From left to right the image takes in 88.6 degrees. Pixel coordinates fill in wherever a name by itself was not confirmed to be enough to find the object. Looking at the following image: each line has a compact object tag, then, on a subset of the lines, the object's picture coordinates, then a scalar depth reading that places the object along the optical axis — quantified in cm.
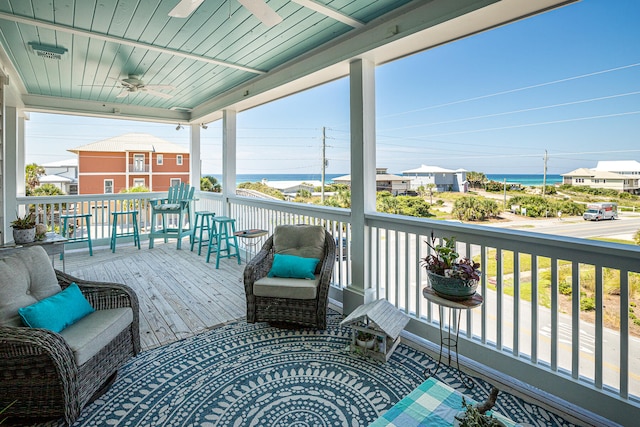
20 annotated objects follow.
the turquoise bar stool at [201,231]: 556
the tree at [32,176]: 1086
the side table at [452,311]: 203
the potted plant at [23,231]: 331
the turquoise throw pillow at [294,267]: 309
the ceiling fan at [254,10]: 212
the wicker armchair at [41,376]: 167
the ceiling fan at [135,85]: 455
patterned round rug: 191
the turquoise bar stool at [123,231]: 616
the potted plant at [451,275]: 205
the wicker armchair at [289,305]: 292
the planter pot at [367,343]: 253
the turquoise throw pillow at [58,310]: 188
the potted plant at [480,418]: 106
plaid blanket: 129
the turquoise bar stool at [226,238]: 527
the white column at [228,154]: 583
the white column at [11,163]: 508
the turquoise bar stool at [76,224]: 588
